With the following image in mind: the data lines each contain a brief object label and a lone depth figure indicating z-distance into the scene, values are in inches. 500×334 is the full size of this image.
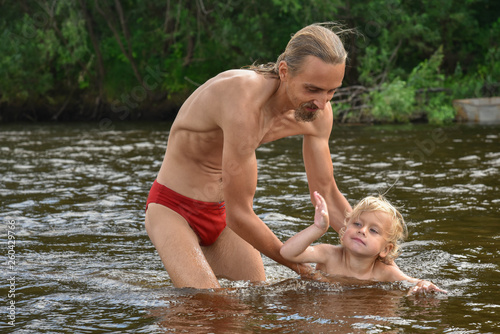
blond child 191.9
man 170.7
